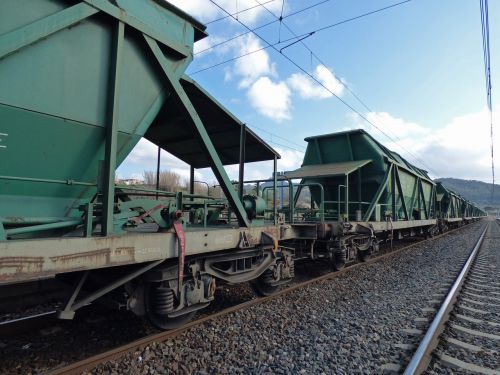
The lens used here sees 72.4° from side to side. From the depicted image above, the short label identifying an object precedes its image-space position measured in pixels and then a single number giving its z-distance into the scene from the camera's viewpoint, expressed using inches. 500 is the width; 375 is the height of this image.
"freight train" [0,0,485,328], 112.1
